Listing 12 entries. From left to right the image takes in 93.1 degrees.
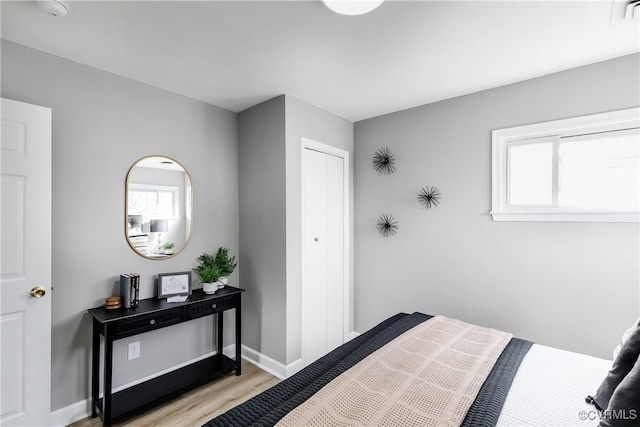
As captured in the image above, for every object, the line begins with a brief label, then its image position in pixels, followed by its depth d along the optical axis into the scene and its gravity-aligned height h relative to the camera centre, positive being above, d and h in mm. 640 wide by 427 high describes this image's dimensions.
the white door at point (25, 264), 1741 -295
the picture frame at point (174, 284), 2465 -567
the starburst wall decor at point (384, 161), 3208 +584
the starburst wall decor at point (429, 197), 2900 +186
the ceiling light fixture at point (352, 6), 1508 +1061
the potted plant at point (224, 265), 2797 -459
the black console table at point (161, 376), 1982 -977
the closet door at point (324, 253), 2932 -384
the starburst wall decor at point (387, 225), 3189 -102
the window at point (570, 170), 2145 +361
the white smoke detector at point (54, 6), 1530 +1075
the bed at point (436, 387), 1156 -762
